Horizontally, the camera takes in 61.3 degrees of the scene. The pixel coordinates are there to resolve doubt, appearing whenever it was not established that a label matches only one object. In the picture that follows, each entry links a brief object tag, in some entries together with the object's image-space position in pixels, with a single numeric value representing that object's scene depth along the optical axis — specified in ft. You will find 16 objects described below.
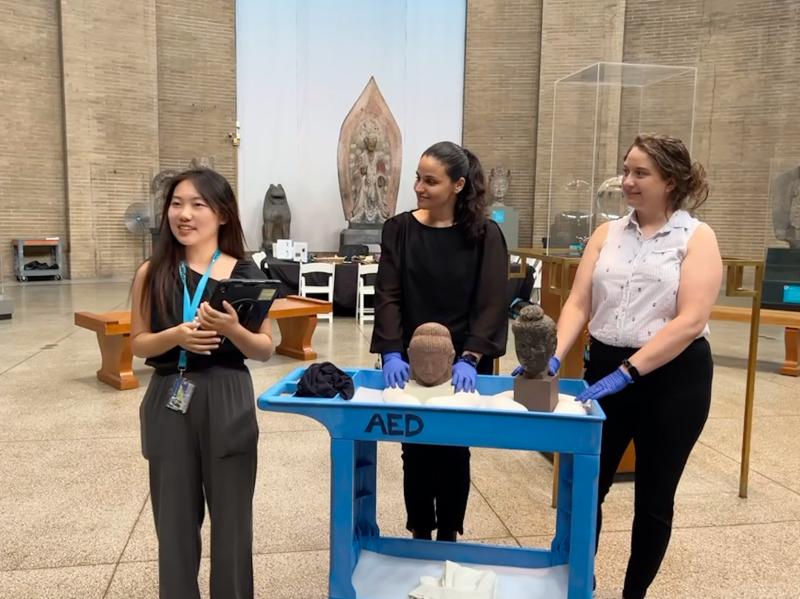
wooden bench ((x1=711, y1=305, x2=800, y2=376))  20.94
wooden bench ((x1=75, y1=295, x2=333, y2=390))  17.39
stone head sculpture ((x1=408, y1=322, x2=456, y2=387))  6.70
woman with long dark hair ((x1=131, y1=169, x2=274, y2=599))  6.45
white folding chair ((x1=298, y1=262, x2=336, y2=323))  29.71
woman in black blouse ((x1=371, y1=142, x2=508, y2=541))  7.61
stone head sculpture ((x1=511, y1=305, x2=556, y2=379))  6.27
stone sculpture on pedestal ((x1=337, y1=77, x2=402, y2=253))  44.88
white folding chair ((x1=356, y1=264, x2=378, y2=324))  29.01
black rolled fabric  6.42
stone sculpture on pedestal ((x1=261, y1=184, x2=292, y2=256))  44.96
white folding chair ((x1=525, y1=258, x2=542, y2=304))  29.06
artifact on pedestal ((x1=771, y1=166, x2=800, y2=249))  28.68
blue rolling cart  5.83
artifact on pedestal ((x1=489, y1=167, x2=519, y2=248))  45.11
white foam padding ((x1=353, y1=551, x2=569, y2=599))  6.85
